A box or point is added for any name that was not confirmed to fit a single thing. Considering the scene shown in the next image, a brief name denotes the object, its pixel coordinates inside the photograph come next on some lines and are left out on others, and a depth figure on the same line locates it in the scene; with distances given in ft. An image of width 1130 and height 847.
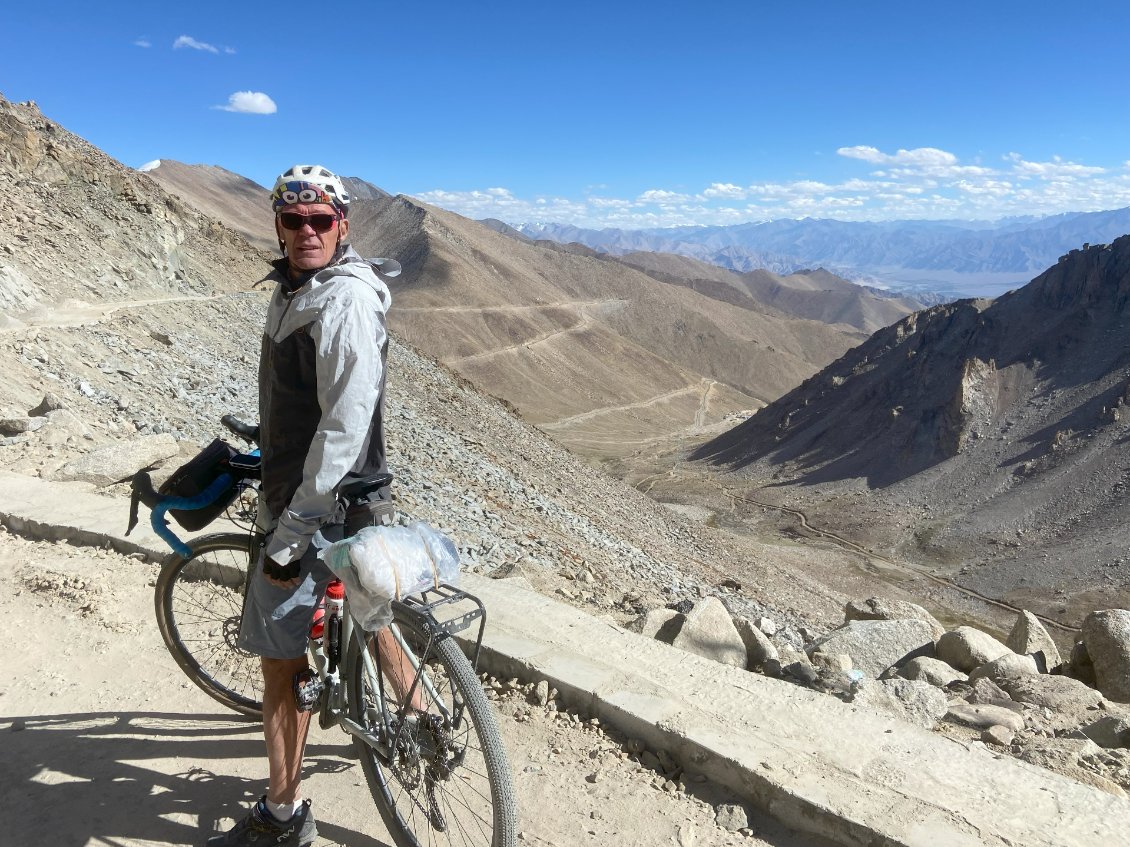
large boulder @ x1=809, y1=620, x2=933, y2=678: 25.32
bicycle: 9.75
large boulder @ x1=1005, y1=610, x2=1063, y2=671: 29.19
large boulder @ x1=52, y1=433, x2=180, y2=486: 24.57
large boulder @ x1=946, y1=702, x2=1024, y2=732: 16.52
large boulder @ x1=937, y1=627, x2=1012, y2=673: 25.20
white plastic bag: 9.05
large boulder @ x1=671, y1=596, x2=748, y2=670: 19.29
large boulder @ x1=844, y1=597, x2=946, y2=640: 36.83
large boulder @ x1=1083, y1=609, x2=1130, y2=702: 24.35
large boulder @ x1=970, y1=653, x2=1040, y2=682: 22.07
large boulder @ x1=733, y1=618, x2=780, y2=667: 20.21
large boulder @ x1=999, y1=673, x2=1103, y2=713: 19.25
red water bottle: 10.54
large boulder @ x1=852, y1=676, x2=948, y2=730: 16.65
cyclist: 9.11
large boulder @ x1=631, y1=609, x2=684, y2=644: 20.21
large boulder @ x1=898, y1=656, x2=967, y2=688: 22.74
